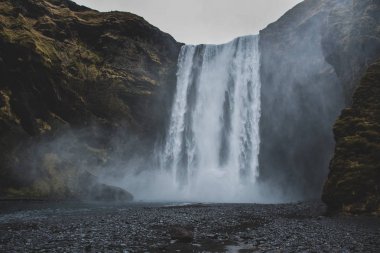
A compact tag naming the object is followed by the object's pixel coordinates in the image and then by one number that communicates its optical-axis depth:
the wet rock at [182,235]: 15.10
